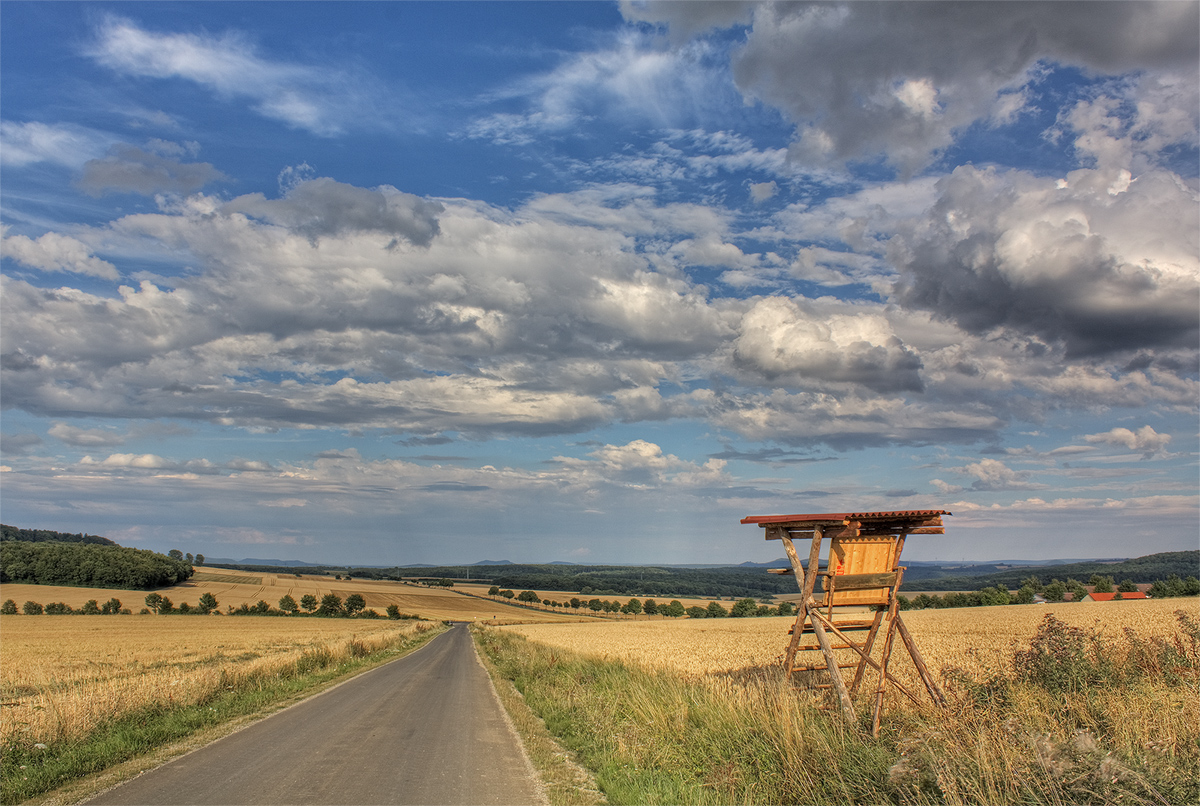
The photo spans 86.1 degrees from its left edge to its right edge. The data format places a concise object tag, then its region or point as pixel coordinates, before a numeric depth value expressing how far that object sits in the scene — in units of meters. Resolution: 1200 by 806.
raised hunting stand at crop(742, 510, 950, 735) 9.45
